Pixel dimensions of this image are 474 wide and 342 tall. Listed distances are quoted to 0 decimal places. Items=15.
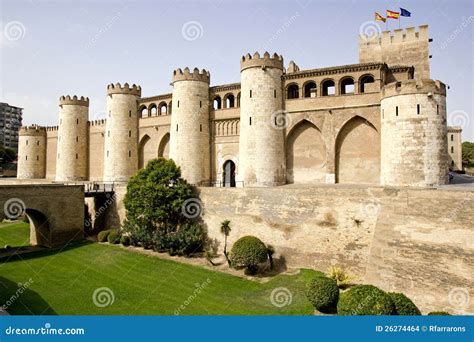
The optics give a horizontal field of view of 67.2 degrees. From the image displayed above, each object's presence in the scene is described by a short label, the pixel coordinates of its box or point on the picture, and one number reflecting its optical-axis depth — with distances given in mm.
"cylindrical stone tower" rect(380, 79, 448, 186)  20938
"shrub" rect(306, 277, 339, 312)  14375
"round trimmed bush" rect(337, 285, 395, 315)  11992
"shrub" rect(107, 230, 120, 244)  26578
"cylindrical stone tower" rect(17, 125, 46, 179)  47469
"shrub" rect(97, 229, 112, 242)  27297
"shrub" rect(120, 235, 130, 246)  26031
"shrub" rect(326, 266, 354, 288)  17136
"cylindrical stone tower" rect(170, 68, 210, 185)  29875
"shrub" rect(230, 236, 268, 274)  19859
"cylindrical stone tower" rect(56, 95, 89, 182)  41250
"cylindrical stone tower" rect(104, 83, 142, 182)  36000
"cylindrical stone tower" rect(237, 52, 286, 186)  26625
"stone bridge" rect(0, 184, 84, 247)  23688
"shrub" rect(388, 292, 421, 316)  12250
